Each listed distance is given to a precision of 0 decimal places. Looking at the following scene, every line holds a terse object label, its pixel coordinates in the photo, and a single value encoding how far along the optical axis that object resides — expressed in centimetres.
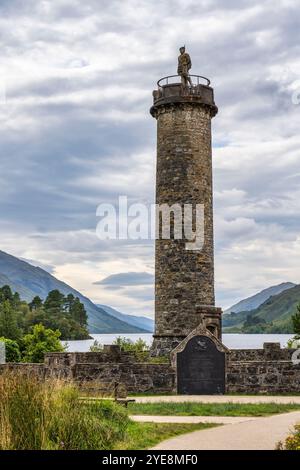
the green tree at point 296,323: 5633
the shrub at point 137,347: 2949
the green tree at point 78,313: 12249
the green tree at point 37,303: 11712
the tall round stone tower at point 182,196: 2945
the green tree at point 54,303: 11505
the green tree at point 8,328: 5491
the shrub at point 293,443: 1047
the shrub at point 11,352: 3388
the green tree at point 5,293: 11278
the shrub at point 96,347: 3358
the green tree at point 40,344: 3381
